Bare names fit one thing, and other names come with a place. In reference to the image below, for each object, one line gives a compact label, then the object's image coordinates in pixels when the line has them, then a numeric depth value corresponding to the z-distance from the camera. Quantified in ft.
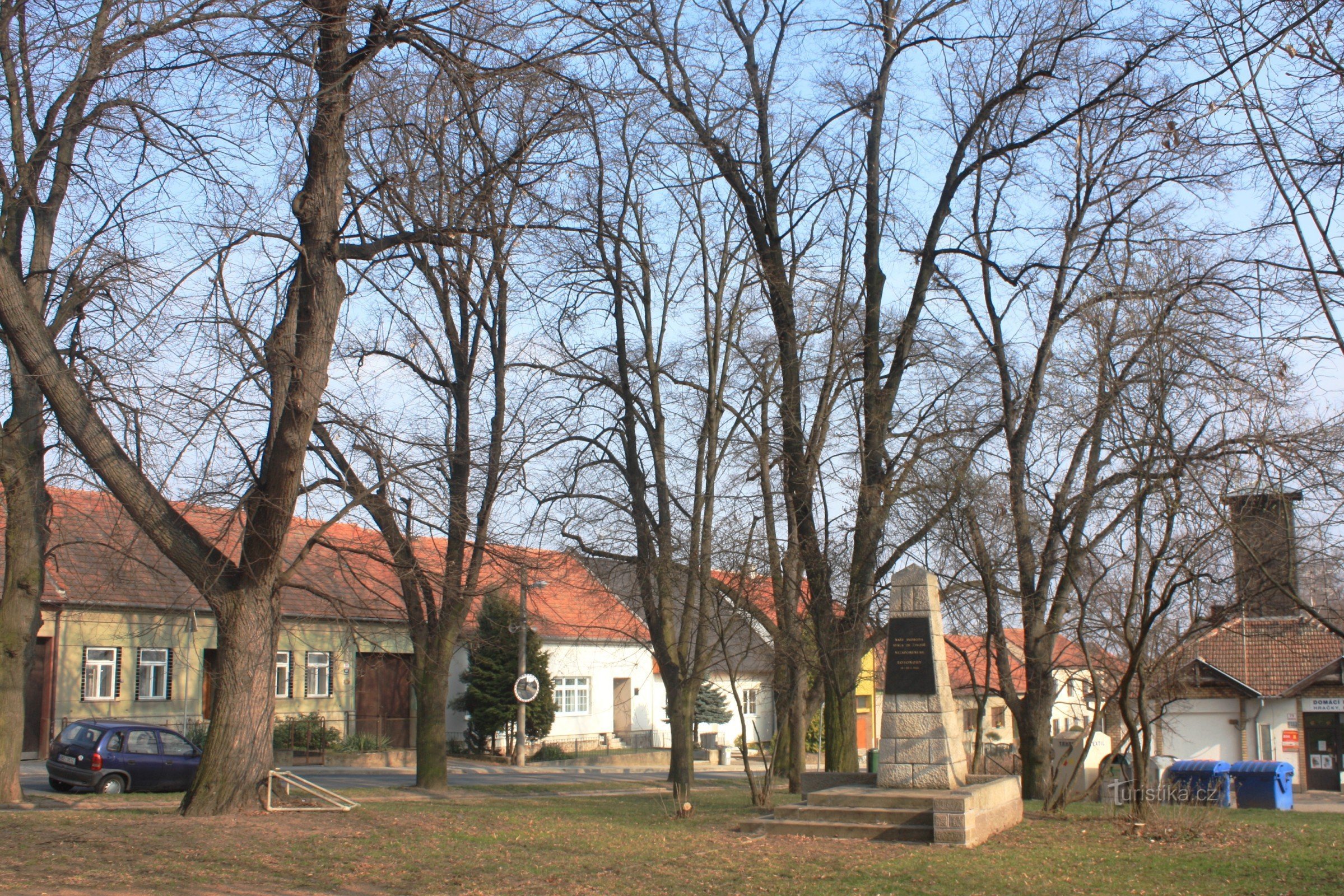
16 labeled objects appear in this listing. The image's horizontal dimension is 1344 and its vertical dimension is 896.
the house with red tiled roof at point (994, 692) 53.78
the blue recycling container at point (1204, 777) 65.82
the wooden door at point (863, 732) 165.27
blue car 60.39
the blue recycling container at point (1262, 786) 70.28
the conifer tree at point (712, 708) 141.38
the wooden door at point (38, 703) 86.63
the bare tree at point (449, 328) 37.78
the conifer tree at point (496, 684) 110.42
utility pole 98.27
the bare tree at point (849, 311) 58.08
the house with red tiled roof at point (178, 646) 71.77
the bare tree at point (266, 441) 36.32
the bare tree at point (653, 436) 61.46
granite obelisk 44.52
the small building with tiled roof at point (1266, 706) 114.01
